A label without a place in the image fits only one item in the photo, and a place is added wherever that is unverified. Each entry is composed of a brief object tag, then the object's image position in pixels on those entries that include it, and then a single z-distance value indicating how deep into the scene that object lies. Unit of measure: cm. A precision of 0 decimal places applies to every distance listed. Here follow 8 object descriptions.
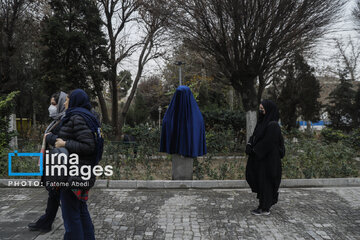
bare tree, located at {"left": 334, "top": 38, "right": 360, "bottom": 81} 2868
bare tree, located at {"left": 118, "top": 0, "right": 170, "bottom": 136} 1609
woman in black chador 440
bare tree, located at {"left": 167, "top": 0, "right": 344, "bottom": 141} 795
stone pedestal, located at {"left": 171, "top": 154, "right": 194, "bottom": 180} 631
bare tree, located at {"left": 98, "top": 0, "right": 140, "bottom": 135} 1639
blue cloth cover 603
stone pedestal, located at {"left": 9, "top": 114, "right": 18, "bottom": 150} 1107
